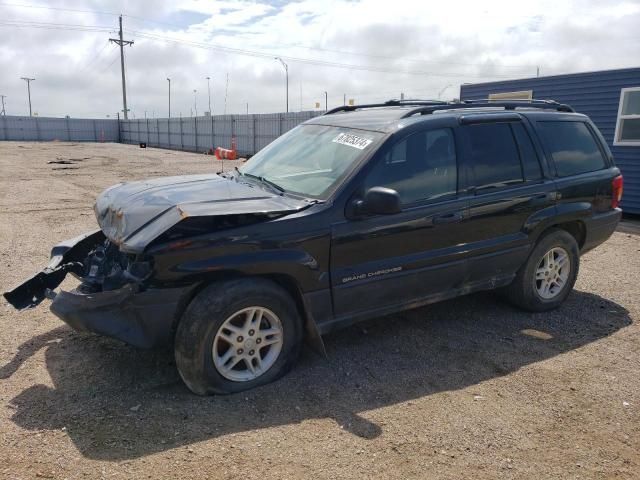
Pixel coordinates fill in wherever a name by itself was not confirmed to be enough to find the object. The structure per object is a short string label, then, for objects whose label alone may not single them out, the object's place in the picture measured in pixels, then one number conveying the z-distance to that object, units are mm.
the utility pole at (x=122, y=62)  57156
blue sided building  10602
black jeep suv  3230
